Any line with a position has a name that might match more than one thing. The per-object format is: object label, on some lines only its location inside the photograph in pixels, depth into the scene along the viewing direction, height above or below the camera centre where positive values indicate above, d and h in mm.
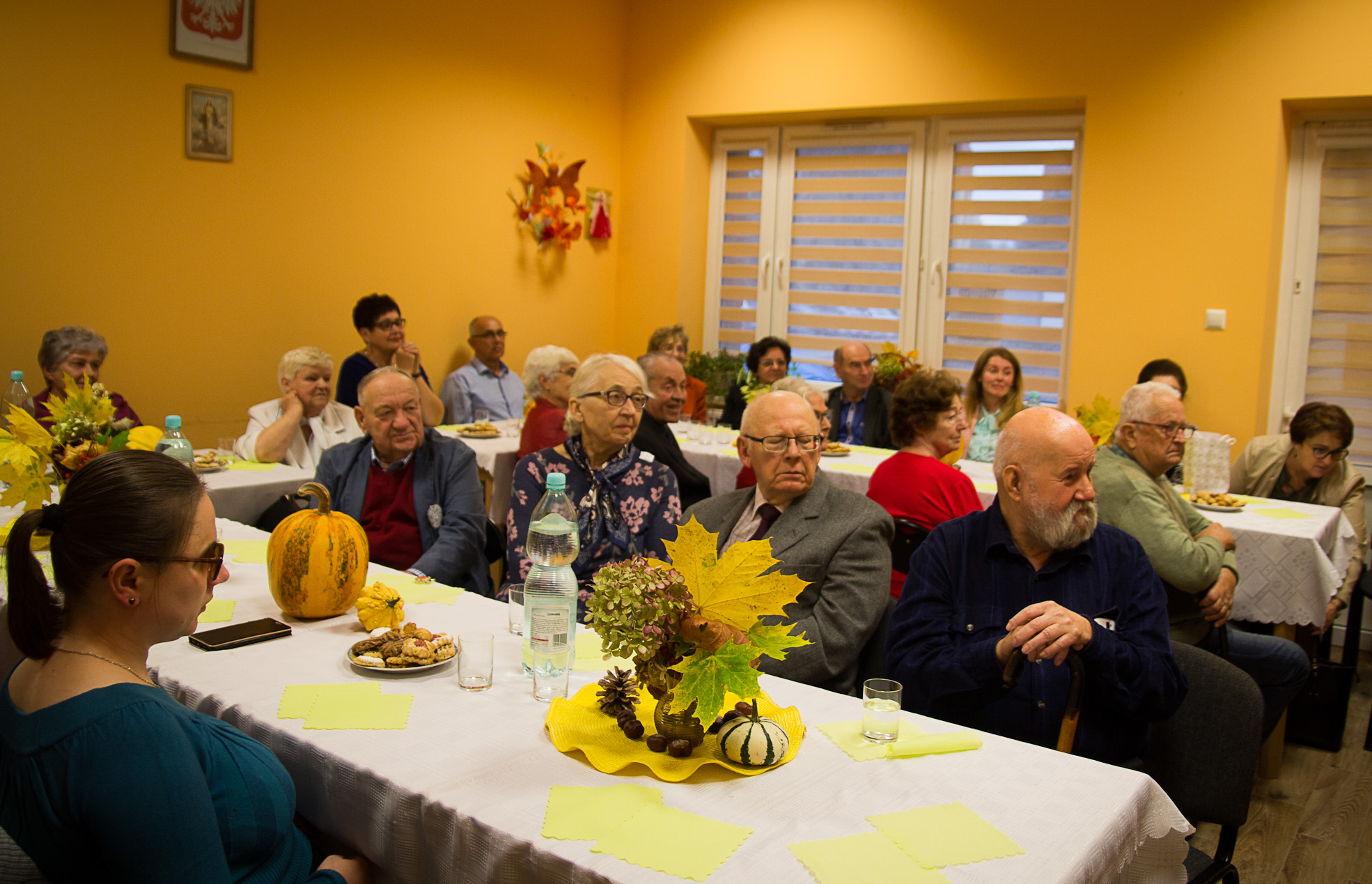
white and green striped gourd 1521 -608
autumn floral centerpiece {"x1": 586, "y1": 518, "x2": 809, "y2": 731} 1467 -400
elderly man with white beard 1929 -515
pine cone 1648 -590
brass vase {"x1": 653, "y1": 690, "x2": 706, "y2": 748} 1566 -604
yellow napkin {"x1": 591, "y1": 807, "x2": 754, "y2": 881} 1260 -658
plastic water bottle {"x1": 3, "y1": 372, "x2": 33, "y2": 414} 3734 -329
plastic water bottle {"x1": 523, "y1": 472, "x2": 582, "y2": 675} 1813 -486
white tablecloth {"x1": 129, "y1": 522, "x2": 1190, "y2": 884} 1320 -660
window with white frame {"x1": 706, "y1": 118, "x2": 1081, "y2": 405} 6598 +824
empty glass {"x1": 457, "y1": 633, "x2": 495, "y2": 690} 1831 -619
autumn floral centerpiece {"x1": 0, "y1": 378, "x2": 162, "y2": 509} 2619 -354
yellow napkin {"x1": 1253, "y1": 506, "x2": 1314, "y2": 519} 3824 -537
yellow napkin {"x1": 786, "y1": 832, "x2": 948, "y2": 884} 1254 -658
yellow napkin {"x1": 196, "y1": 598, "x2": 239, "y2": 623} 2170 -649
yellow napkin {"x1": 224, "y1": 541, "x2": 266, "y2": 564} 2686 -635
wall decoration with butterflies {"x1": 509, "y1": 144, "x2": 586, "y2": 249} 7004 +967
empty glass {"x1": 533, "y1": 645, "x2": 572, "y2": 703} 1795 -611
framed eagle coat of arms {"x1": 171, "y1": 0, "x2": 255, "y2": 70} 5008 +1499
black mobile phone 1999 -646
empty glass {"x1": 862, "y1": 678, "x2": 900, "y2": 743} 1620 -586
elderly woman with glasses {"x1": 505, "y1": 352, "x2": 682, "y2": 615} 2887 -413
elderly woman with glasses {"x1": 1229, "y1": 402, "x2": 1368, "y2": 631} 4215 -397
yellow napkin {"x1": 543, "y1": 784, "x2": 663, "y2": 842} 1336 -659
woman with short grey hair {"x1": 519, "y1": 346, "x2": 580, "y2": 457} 4285 -273
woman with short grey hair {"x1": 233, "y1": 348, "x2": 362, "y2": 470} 4152 -413
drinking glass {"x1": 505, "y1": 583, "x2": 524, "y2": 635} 2051 -571
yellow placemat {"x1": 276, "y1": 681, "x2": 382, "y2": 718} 1705 -660
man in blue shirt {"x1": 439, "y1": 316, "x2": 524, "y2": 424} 6391 -323
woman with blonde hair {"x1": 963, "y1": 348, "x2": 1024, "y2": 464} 5465 -184
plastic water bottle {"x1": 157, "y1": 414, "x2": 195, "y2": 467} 3021 -396
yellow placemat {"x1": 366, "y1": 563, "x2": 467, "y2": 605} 2410 -646
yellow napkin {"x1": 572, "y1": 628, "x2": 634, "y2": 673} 1954 -640
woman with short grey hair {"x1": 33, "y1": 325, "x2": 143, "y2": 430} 4305 -192
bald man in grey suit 2209 -447
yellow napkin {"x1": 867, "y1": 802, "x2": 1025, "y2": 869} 1311 -655
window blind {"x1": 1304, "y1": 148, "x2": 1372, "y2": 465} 5555 +467
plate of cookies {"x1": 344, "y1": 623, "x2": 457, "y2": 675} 1891 -628
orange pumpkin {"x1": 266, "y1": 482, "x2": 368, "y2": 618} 2156 -524
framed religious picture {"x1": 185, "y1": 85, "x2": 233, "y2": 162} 5145 +1032
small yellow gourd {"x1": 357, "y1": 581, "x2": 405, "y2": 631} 2123 -599
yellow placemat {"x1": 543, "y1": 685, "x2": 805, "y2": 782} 1518 -642
